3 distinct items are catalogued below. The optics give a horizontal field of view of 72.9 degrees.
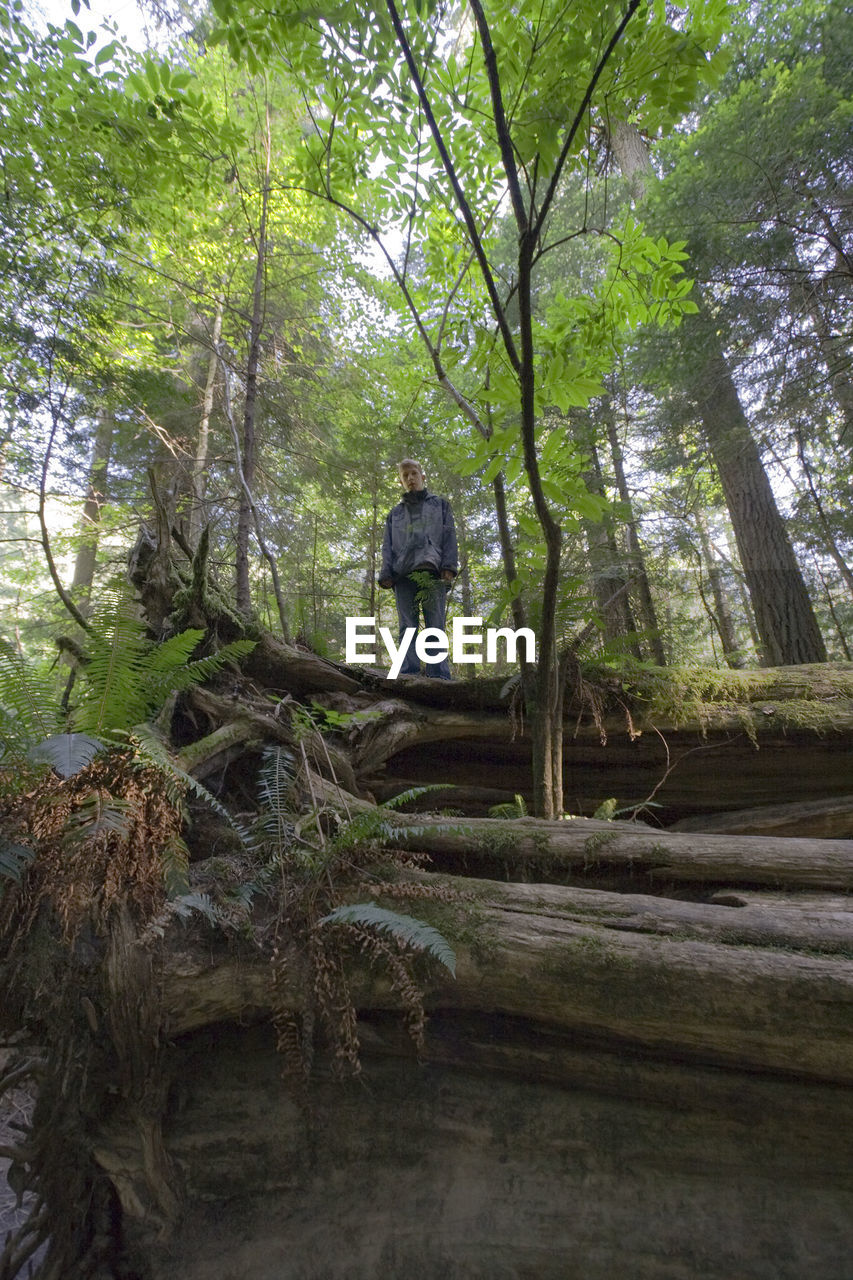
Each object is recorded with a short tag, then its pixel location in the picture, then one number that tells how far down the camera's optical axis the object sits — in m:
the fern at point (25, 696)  2.46
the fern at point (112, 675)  2.50
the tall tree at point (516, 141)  2.04
